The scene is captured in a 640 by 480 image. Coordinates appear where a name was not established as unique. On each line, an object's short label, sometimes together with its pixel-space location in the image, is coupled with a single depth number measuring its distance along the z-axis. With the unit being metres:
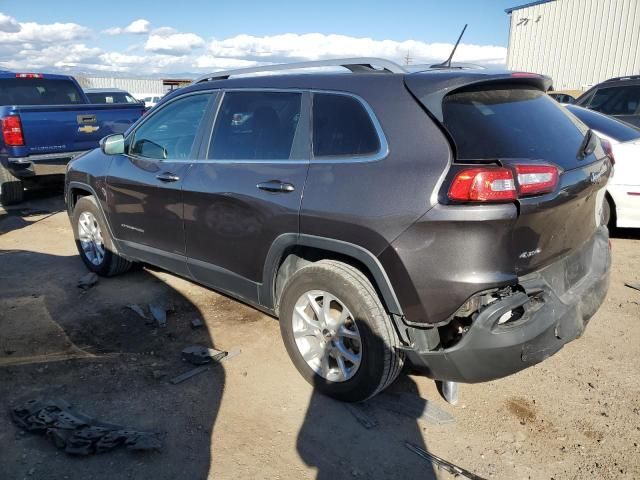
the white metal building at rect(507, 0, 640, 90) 21.39
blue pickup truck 7.50
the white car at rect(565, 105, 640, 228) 5.48
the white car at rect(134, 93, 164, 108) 30.52
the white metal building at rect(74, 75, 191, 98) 38.28
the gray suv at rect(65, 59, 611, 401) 2.46
